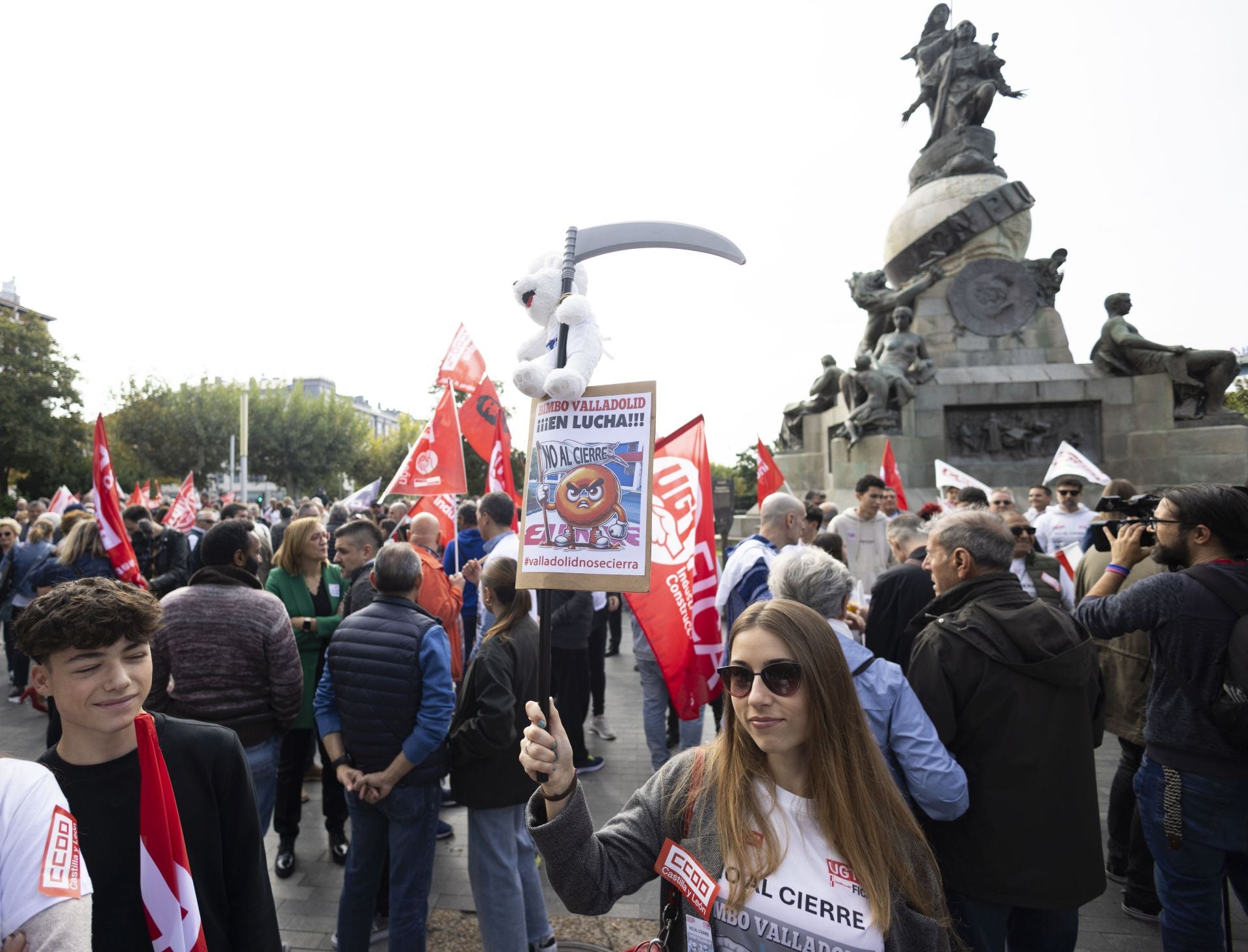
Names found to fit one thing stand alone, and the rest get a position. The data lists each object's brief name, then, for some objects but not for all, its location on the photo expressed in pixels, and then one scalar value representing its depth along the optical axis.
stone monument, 14.08
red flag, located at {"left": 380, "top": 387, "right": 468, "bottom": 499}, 7.06
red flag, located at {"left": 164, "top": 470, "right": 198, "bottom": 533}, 10.76
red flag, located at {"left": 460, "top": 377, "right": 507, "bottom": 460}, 7.73
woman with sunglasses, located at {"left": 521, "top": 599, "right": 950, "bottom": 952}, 1.61
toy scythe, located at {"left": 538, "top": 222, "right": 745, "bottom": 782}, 2.33
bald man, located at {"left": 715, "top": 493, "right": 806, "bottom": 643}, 4.51
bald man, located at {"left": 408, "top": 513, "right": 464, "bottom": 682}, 4.94
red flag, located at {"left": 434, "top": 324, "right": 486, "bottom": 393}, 7.90
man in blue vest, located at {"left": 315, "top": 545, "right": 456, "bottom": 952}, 3.27
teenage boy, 1.80
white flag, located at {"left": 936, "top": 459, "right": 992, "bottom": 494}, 9.15
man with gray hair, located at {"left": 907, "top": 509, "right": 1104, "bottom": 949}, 2.45
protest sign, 1.99
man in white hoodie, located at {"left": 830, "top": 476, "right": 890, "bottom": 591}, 7.07
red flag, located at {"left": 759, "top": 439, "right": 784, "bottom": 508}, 7.63
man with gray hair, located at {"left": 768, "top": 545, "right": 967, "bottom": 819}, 2.40
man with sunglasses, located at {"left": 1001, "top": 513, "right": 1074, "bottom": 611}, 5.25
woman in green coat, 4.63
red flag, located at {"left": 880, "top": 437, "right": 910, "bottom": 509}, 9.85
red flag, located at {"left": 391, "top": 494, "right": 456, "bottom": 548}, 7.73
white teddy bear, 2.10
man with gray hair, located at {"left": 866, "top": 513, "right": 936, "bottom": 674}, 4.10
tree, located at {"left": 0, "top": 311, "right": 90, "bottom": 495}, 30.58
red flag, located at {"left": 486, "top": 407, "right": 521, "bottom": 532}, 7.34
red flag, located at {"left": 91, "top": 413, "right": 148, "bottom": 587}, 4.84
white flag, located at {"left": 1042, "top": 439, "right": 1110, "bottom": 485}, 8.55
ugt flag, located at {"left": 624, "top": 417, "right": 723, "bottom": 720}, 4.20
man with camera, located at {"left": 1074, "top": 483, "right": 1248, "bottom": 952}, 2.87
